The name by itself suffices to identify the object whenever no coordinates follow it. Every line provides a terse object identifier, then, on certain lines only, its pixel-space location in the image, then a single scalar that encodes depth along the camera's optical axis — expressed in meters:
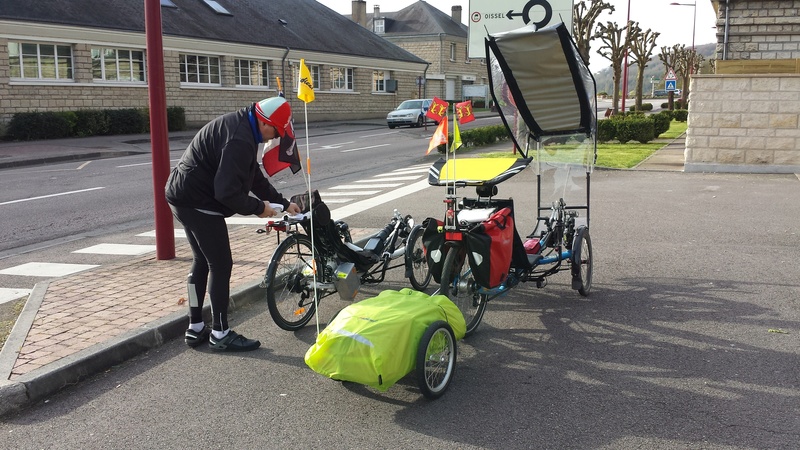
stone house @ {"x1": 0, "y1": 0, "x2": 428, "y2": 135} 27.20
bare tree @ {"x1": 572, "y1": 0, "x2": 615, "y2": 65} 29.92
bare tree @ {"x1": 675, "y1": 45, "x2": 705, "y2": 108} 56.78
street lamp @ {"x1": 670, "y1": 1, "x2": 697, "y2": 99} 57.38
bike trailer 4.15
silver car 36.75
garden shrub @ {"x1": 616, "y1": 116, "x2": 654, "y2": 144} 23.66
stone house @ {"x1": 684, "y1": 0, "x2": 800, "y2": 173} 15.97
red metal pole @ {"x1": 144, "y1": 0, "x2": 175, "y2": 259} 7.47
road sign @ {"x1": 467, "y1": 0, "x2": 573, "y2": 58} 15.80
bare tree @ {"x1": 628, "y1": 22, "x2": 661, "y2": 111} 41.22
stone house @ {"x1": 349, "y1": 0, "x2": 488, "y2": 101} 67.19
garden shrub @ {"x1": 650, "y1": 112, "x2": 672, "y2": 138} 26.71
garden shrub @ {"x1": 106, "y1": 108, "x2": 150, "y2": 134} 28.67
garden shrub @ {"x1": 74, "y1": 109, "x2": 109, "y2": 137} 27.56
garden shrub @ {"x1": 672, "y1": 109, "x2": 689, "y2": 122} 40.81
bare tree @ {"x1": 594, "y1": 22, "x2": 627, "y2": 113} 37.47
